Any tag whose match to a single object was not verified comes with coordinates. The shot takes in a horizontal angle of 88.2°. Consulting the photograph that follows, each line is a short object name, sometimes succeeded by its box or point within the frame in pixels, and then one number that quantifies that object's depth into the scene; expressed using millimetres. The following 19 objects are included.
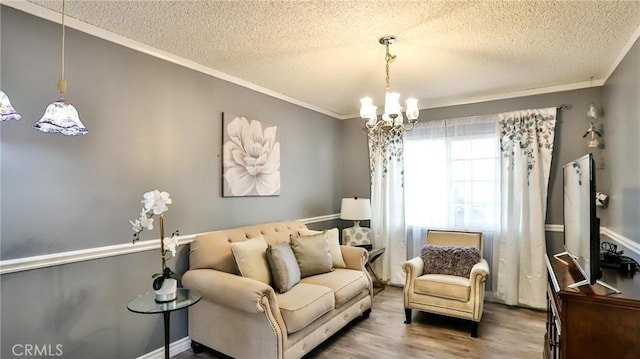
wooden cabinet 1507
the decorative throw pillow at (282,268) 2715
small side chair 3021
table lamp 4371
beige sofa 2270
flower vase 2135
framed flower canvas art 3227
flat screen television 1686
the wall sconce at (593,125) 3361
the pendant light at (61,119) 1739
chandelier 2476
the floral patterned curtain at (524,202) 3689
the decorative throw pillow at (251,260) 2641
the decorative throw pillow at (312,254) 3115
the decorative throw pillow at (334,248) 3490
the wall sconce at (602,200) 3225
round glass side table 2000
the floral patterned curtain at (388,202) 4527
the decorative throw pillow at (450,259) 3354
